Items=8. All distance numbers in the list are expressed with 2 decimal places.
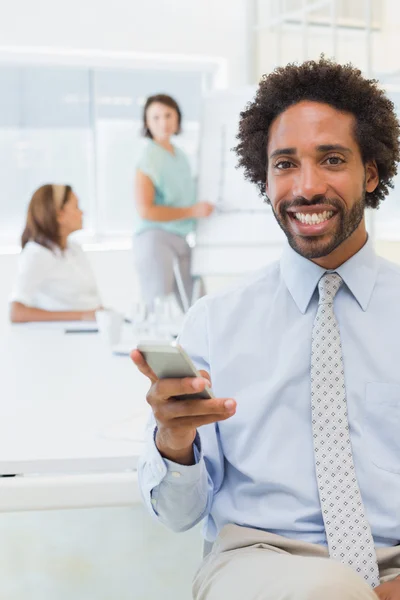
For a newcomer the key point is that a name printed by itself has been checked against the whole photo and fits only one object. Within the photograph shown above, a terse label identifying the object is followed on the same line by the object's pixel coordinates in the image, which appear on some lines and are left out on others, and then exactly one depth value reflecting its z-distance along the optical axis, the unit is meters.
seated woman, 3.22
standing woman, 3.56
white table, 1.20
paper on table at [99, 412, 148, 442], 1.33
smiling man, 1.00
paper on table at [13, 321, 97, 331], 2.83
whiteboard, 3.69
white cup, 2.27
